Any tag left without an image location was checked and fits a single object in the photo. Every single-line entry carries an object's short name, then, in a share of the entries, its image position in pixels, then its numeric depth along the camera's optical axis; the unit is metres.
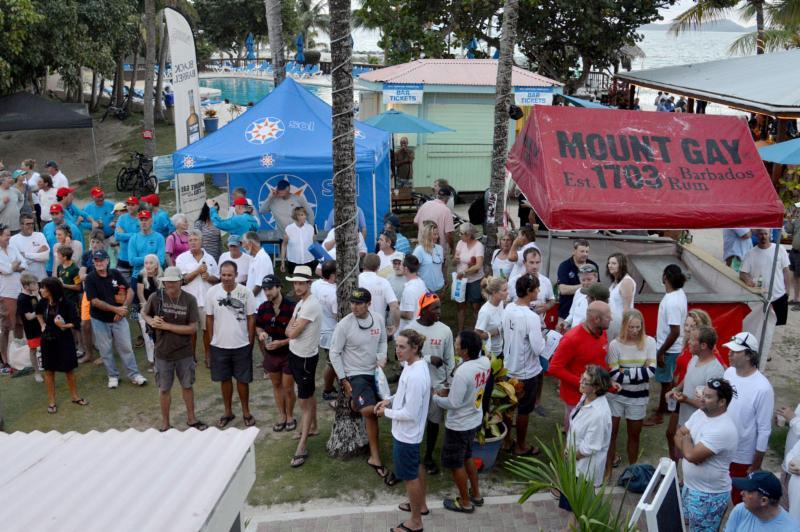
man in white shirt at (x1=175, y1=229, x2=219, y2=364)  8.73
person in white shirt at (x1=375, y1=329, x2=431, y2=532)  5.63
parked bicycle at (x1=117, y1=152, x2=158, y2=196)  19.20
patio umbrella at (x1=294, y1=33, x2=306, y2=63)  37.34
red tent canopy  7.45
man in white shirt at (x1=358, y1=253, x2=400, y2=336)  7.73
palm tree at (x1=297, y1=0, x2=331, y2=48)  72.56
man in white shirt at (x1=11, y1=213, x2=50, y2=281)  9.43
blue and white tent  10.88
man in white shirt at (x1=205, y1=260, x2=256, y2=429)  7.39
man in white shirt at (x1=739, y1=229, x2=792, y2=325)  8.88
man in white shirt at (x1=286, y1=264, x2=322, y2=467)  6.91
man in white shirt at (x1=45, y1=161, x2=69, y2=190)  13.07
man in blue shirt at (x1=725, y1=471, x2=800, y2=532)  4.27
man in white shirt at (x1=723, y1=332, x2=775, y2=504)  5.52
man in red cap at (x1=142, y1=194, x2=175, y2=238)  10.29
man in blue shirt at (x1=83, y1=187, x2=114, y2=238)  11.13
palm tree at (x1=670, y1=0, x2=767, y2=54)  22.94
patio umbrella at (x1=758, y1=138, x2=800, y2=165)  9.77
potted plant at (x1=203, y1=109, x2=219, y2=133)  26.12
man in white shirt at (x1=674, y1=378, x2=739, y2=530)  5.07
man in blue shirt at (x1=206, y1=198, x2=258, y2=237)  10.40
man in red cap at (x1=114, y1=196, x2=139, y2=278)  9.66
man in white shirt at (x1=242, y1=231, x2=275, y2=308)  8.67
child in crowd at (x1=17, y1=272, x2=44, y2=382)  8.16
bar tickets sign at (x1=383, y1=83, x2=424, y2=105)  16.53
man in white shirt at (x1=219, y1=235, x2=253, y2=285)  8.91
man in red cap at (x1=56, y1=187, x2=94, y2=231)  11.12
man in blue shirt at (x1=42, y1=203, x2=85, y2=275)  10.01
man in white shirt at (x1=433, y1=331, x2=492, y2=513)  5.81
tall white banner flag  13.10
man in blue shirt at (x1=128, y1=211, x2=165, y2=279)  9.27
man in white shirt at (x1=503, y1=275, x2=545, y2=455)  6.70
